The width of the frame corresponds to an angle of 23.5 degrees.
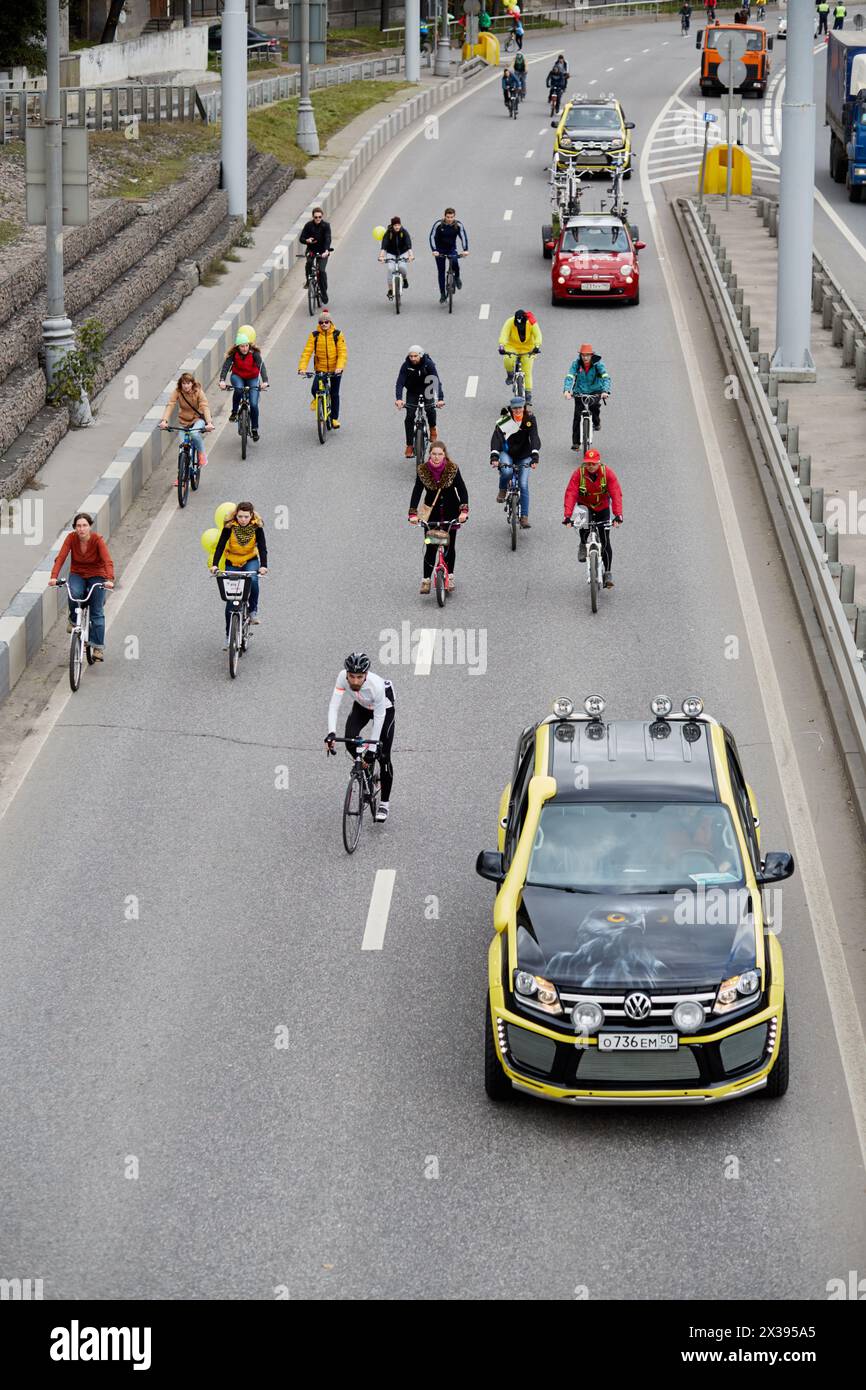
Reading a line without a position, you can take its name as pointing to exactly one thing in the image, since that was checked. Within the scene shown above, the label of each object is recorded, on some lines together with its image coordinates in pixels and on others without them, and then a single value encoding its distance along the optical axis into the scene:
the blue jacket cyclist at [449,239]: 32.66
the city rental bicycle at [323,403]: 26.34
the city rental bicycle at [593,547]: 20.03
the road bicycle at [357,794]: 14.83
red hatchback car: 34.56
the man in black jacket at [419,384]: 24.31
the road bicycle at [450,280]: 34.00
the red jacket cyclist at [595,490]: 19.77
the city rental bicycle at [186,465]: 23.80
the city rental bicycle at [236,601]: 18.50
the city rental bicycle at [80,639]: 18.12
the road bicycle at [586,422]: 25.66
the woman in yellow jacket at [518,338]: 26.44
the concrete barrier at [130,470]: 18.69
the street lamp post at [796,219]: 27.78
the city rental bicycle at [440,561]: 20.27
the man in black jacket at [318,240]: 33.28
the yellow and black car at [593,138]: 44.47
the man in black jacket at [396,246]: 32.09
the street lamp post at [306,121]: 47.19
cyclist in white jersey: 14.64
